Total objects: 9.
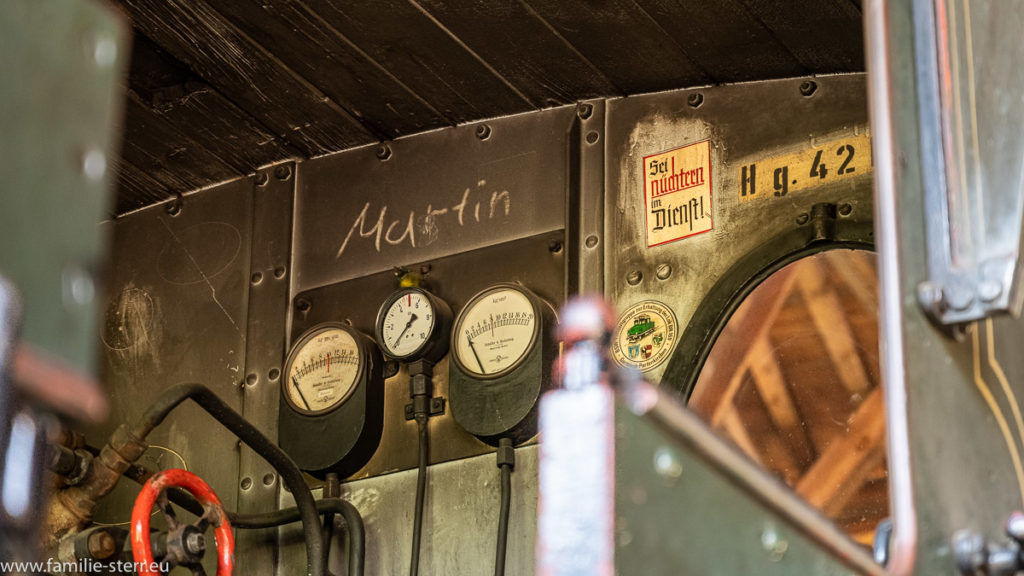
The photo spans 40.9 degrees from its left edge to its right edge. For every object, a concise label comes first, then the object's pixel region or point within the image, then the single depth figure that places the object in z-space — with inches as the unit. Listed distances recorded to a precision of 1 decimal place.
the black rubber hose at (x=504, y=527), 99.2
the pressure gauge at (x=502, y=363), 104.0
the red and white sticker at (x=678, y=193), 103.1
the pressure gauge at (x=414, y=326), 109.6
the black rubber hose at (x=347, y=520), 105.3
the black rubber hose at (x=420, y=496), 103.4
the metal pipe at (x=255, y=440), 104.8
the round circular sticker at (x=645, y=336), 100.2
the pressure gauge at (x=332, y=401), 110.0
